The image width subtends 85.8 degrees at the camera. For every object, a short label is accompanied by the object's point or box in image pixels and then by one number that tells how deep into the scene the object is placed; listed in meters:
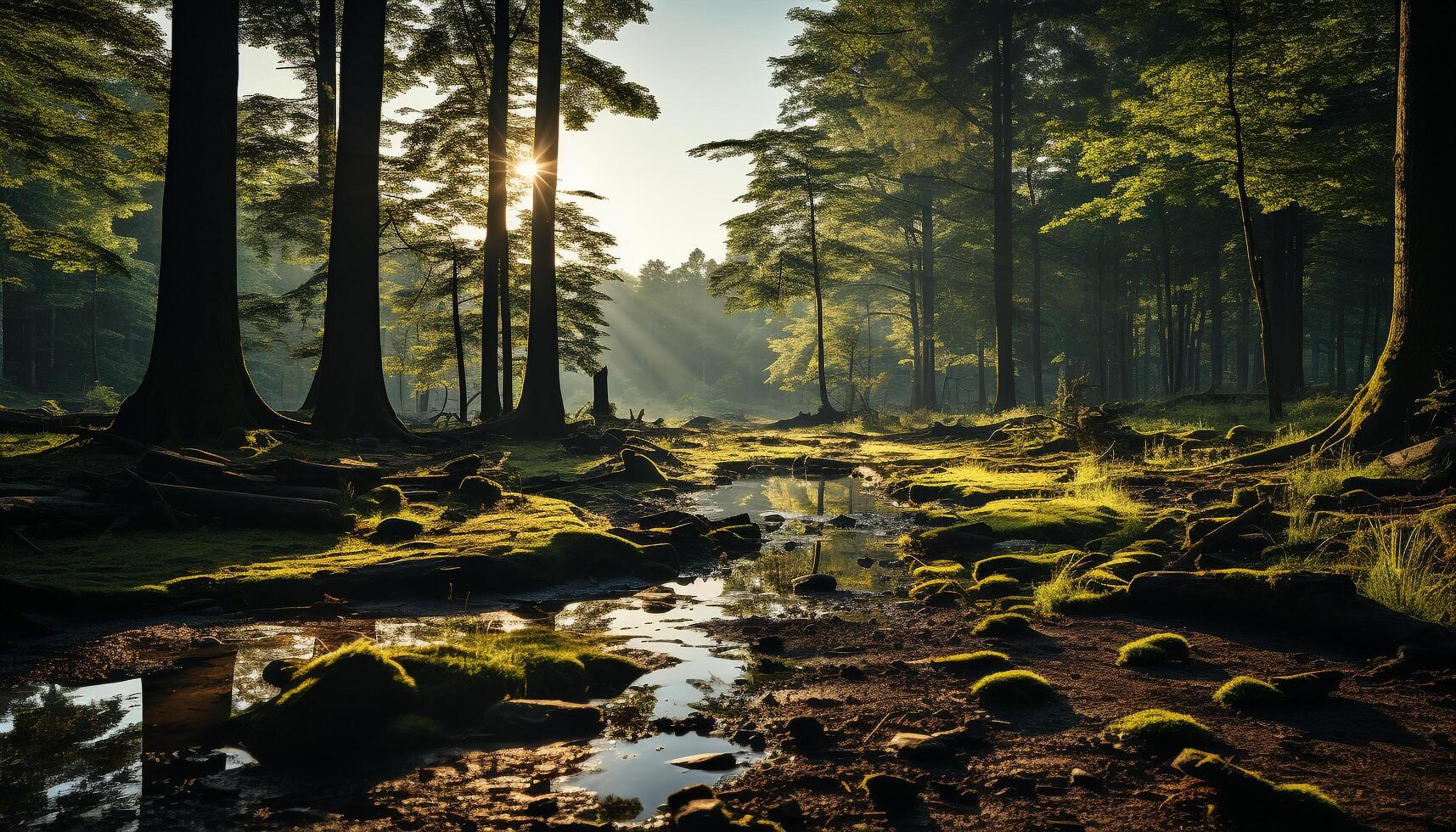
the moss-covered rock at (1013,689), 4.34
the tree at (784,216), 29.72
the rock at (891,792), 3.19
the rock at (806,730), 3.84
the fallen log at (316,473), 8.79
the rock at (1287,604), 4.95
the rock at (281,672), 4.36
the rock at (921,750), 3.61
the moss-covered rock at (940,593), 6.80
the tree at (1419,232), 9.11
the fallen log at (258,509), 7.79
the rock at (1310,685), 4.17
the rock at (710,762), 3.56
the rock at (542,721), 3.98
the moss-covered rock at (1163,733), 3.61
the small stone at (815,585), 7.27
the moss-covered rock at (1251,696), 4.14
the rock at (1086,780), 3.32
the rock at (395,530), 7.92
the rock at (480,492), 10.16
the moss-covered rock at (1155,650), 4.97
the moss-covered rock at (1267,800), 2.90
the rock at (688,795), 3.06
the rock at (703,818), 2.88
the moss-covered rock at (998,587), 7.09
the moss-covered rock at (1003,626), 5.78
